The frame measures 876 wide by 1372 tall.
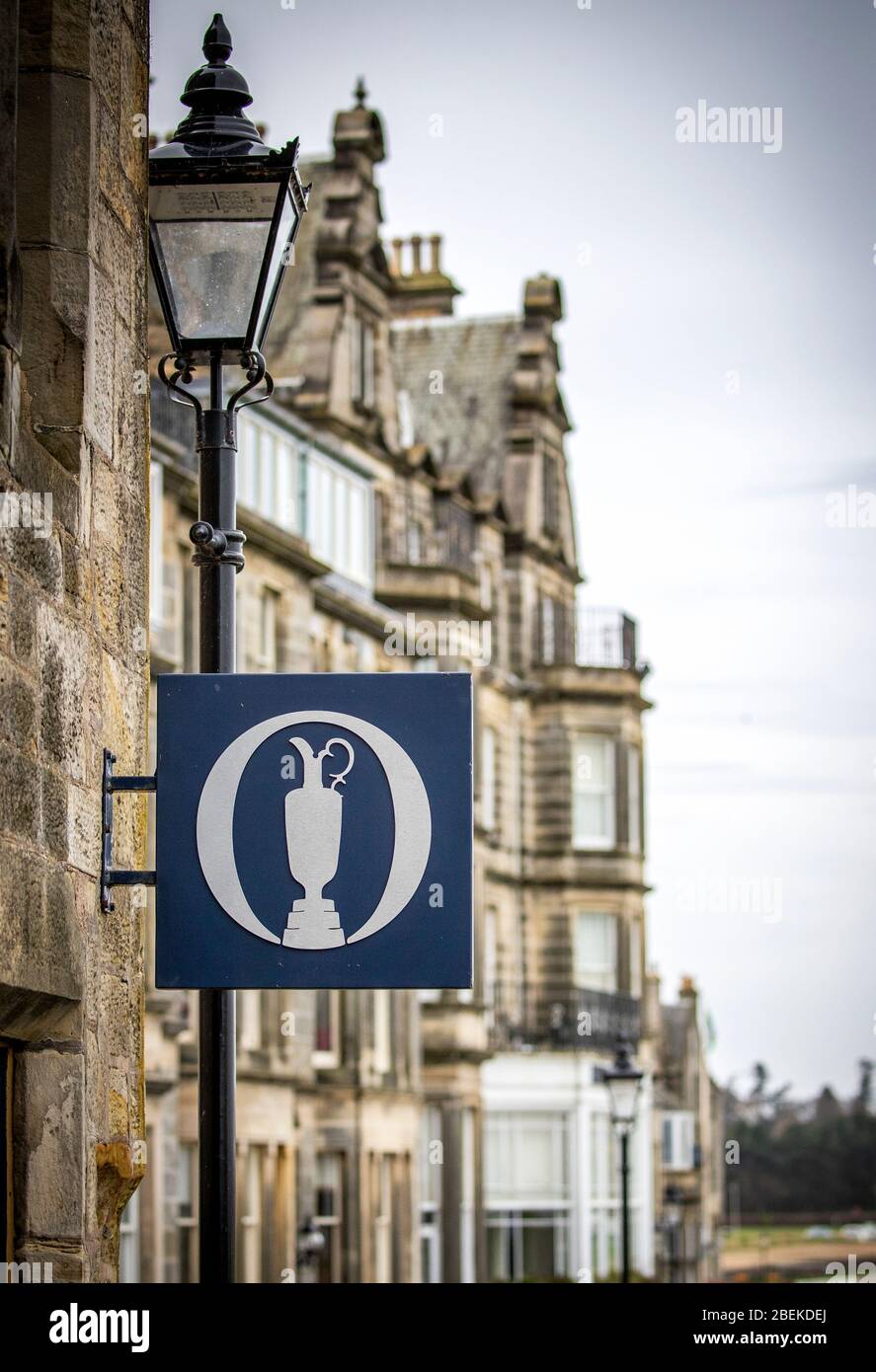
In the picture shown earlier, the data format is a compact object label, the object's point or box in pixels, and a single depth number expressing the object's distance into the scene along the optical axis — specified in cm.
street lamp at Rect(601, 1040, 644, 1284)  2238
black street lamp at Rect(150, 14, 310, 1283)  701
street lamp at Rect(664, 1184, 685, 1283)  5243
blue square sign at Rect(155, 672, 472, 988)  587
